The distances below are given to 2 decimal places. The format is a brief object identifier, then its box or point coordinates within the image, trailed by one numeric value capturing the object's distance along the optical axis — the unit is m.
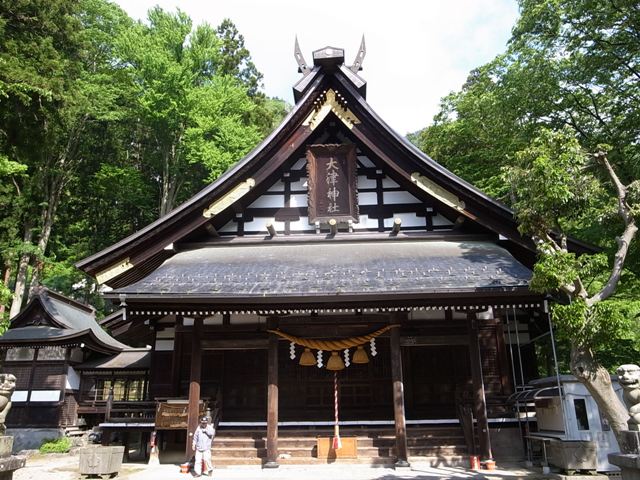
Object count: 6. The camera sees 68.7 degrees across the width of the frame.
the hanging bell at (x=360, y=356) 11.07
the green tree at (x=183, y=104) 26.78
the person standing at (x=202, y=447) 9.09
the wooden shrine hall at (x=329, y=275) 9.94
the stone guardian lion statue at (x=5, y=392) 6.42
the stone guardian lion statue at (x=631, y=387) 5.85
